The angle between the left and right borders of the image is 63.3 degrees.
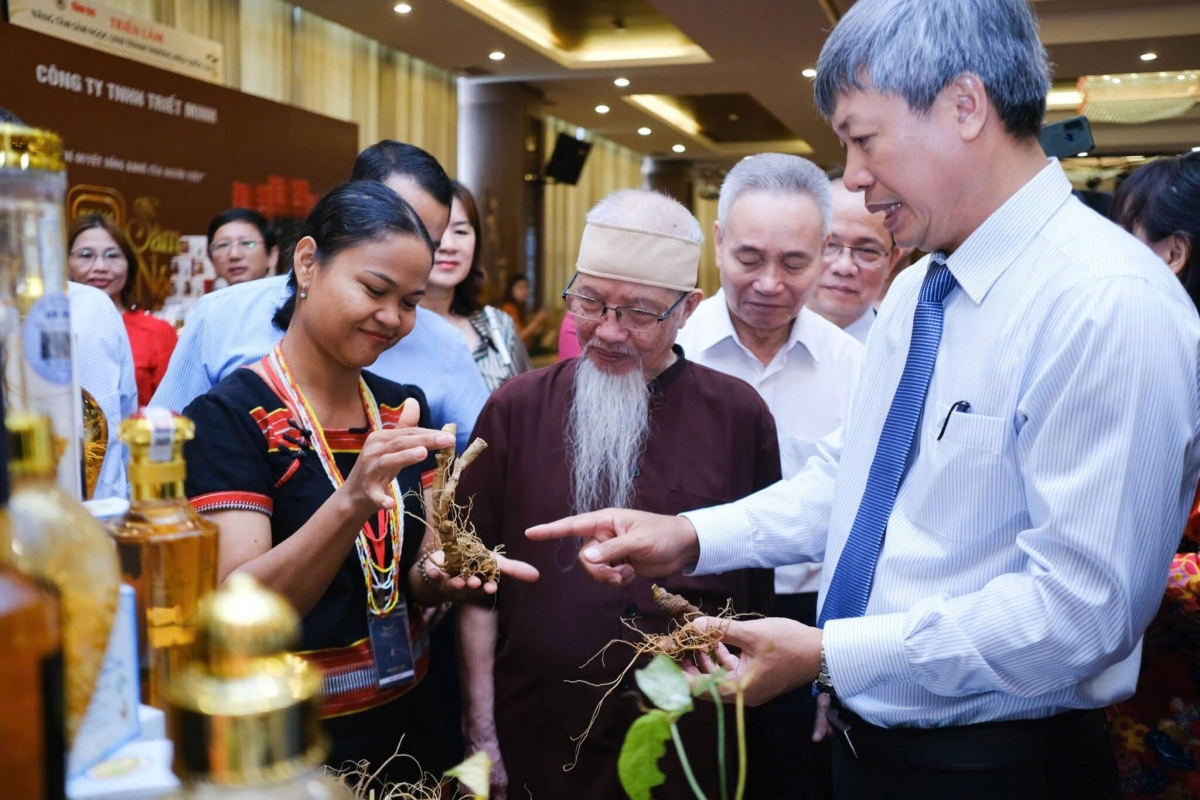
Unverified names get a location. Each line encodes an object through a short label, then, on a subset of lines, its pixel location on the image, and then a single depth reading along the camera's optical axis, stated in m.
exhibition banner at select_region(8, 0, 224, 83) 5.35
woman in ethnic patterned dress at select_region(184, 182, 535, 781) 1.47
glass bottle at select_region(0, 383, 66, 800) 0.49
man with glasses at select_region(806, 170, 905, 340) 3.01
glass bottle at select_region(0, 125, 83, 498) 0.62
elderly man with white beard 1.92
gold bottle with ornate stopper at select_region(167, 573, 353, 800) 0.50
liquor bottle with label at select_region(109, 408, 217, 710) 0.65
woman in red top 3.94
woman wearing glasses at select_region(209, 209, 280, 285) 4.39
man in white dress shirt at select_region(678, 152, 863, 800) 2.46
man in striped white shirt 1.20
